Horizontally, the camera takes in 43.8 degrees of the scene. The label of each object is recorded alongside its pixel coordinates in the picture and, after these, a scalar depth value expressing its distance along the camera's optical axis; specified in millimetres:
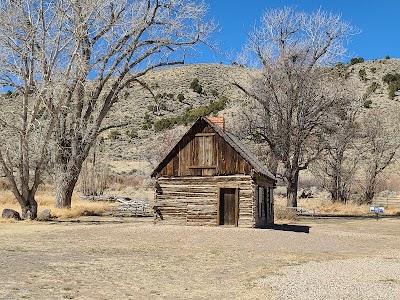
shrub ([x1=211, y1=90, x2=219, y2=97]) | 101875
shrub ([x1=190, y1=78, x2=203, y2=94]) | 102550
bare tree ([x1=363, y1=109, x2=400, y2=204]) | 42656
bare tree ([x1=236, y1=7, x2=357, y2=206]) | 33438
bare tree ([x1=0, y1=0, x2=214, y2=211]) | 24781
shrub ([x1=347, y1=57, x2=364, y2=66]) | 101669
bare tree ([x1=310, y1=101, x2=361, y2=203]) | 34625
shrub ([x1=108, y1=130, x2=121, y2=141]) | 86056
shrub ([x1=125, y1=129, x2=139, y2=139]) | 84756
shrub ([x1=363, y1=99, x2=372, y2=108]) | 75306
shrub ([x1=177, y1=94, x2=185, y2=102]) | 98438
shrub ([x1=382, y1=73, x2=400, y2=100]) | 80931
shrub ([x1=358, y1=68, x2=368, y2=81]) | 89731
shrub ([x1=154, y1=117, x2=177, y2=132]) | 83038
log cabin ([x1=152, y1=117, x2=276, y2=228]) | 22484
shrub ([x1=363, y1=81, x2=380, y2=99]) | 79938
